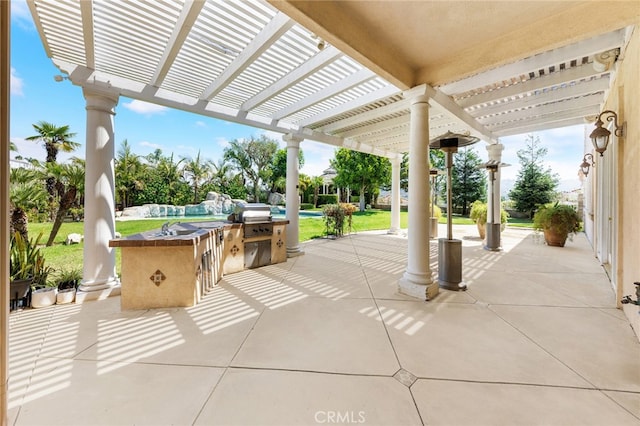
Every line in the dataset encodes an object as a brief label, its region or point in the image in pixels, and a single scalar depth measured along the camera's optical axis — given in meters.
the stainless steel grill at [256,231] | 4.56
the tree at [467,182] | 17.22
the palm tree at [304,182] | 20.14
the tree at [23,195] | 3.45
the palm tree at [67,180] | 4.25
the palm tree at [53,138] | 8.86
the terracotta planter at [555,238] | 6.37
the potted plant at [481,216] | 7.66
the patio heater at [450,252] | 3.50
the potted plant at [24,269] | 2.73
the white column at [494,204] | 6.04
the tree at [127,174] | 15.98
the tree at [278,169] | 21.45
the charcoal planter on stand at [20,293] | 2.69
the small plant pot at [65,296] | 2.99
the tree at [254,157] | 21.39
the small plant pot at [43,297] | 2.88
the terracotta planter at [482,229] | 7.76
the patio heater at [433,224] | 7.95
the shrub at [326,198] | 22.98
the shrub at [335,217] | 8.18
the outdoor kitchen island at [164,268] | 2.83
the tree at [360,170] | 16.75
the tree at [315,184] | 21.92
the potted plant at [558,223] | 6.29
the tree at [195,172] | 18.75
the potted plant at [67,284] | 3.00
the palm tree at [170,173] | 17.66
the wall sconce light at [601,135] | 2.90
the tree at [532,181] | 13.96
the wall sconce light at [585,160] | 5.61
